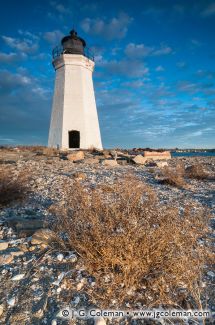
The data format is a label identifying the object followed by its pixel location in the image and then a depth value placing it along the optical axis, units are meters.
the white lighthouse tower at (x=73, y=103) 23.42
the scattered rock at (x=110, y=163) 14.07
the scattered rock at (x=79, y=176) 9.08
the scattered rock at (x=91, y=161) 14.23
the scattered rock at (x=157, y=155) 20.88
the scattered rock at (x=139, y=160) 16.66
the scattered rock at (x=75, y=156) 15.18
